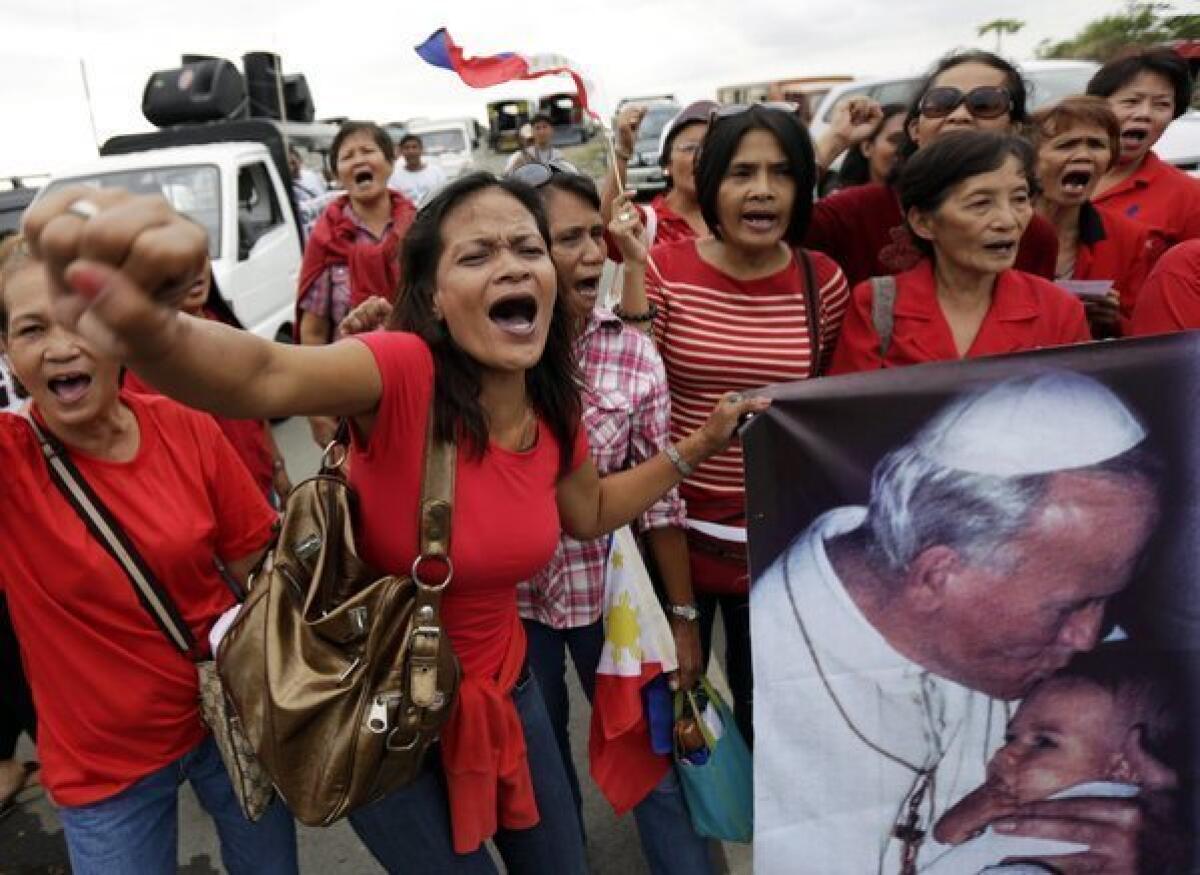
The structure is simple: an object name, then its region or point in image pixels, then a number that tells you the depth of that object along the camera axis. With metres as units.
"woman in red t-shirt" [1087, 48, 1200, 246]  3.20
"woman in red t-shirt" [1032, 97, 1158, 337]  2.67
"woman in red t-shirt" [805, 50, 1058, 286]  2.68
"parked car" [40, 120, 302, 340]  6.39
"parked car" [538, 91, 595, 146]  11.88
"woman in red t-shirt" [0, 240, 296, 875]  1.58
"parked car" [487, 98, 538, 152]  25.61
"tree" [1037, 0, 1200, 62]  11.89
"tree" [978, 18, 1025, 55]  31.47
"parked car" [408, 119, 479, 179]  19.54
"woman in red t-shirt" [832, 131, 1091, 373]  1.97
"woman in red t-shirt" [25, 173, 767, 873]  1.45
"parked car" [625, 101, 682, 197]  13.84
